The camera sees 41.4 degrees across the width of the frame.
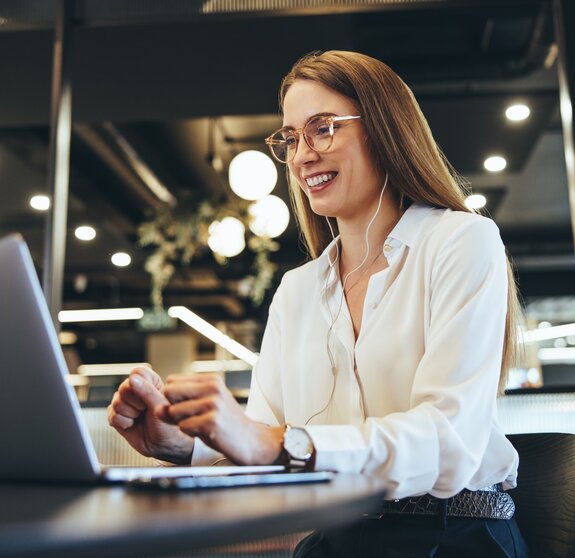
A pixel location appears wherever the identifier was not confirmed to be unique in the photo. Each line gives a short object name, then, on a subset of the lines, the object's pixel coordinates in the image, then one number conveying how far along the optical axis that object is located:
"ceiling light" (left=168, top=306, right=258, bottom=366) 11.51
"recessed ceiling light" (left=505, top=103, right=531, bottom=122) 5.20
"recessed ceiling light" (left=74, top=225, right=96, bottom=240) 8.41
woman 0.97
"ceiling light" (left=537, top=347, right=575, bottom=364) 13.91
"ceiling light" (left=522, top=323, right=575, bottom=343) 10.68
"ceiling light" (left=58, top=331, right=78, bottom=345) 14.64
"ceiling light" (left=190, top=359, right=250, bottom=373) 14.09
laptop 0.71
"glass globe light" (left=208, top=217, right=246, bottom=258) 6.11
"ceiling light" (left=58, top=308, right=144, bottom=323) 12.00
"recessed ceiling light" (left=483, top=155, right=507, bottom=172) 6.12
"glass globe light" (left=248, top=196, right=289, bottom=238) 6.08
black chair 1.14
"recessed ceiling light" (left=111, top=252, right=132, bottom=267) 9.45
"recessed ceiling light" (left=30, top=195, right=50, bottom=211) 7.45
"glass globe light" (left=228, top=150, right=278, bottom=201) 5.13
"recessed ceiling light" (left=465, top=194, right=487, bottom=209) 7.45
